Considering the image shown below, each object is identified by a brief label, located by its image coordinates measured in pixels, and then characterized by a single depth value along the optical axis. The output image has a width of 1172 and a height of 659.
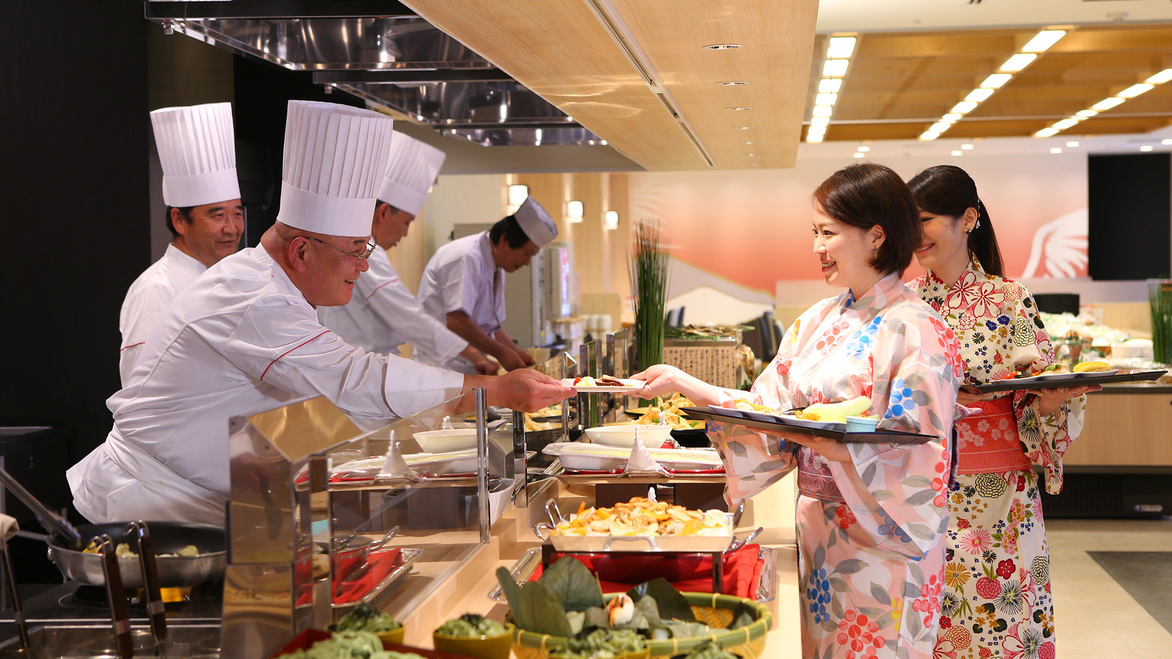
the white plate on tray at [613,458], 2.26
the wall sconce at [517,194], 6.95
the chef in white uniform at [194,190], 3.06
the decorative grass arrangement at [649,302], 3.96
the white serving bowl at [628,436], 2.51
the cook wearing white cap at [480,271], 4.68
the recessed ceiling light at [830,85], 6.15
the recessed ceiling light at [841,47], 5.05
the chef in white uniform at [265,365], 1.89
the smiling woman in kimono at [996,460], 2.39
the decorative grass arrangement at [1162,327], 5.46
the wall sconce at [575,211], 9.34
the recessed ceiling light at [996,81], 6.18
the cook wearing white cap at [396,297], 3.96
